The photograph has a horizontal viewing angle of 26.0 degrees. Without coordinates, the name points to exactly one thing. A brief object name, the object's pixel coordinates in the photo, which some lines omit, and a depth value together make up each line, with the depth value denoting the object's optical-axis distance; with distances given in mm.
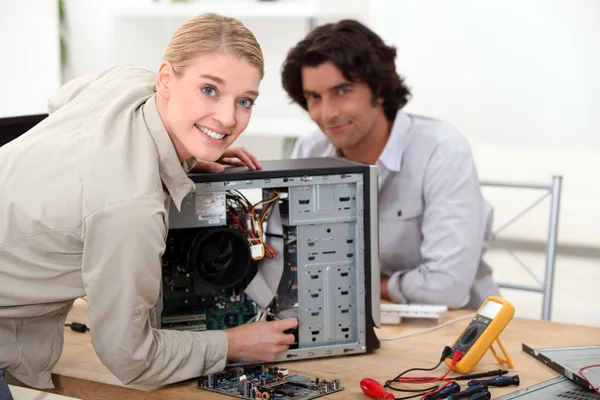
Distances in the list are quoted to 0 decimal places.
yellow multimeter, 2583
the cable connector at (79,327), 2813
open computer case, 2623
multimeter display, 2640
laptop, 2465
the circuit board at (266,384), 2459
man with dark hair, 3183
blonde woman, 2339
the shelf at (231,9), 4366
